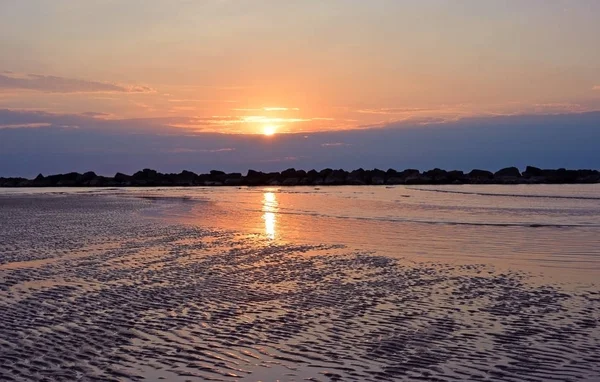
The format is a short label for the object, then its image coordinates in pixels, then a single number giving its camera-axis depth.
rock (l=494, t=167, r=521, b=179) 99.81
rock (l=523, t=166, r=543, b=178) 99.22
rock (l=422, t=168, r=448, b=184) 100.00
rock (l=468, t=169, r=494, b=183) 99.50
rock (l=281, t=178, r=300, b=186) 107.81
